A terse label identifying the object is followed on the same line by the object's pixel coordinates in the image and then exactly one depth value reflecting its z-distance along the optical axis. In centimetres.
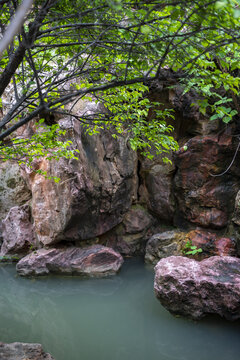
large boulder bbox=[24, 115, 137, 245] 782
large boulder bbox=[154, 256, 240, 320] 473
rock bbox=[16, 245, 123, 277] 761
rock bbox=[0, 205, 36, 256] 880
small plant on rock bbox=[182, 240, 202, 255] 810
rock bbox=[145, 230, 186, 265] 867
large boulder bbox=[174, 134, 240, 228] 867
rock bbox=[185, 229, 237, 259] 788
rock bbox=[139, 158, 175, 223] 957
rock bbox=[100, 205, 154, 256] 955
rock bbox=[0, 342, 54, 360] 279
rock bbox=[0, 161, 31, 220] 1099
